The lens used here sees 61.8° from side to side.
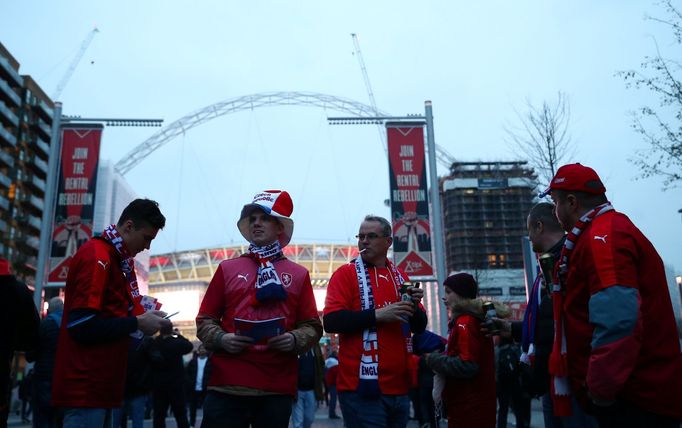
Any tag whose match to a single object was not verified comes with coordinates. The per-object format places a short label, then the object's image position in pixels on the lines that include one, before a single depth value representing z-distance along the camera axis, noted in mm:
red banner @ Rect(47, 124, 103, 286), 16438
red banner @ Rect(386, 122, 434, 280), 16203
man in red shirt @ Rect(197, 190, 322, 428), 3426
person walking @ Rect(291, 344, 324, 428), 9383
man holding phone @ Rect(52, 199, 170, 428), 3732
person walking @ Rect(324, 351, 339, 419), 16203
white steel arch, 45406
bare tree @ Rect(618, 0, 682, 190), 12234
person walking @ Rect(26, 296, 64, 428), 7363
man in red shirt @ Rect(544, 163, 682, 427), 2613
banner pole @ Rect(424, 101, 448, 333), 17200
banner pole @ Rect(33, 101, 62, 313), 16406
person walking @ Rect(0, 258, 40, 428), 3818
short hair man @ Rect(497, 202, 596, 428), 4125
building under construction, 83375
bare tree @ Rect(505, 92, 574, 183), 15953
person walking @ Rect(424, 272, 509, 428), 4754
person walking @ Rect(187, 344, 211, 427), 14279
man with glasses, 4051
